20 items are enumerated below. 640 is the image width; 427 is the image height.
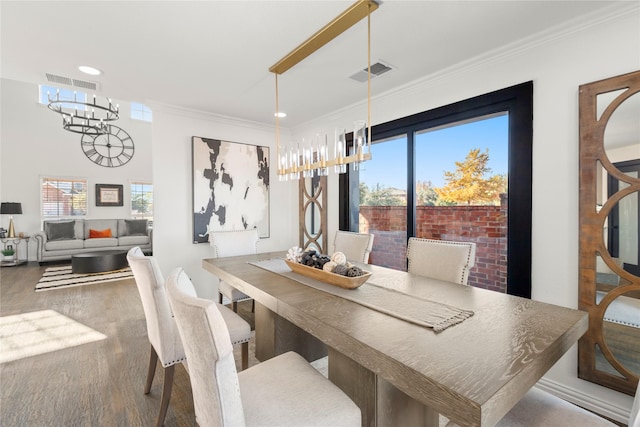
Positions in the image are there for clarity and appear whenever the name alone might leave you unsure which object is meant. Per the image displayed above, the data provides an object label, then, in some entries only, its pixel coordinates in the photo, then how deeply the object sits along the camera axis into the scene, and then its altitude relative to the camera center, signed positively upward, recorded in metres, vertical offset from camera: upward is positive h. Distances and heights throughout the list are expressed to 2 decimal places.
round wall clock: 7.16 +1.60
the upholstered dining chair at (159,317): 1.59 -0.60
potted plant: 5.98 -0.86
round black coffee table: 5.21 -0.93
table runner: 1.24 -0.47
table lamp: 5.92 +0.02
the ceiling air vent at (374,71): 2.48 +1.23
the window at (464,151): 2.16 +0.41
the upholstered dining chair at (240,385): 0.91 -0.72
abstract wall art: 3.75 +0.32
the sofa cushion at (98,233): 6.74 -0.52
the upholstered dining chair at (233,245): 2.88 -0.38
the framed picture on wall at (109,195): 7.27 +0.40
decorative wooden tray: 1.72 -0.42
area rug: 4.64 -1.16
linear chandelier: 1.80 +0.51
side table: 6.00 -0.75
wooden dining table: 0.81 -0.48
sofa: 6.16 -0.59
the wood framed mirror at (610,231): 1.73 -0.14
